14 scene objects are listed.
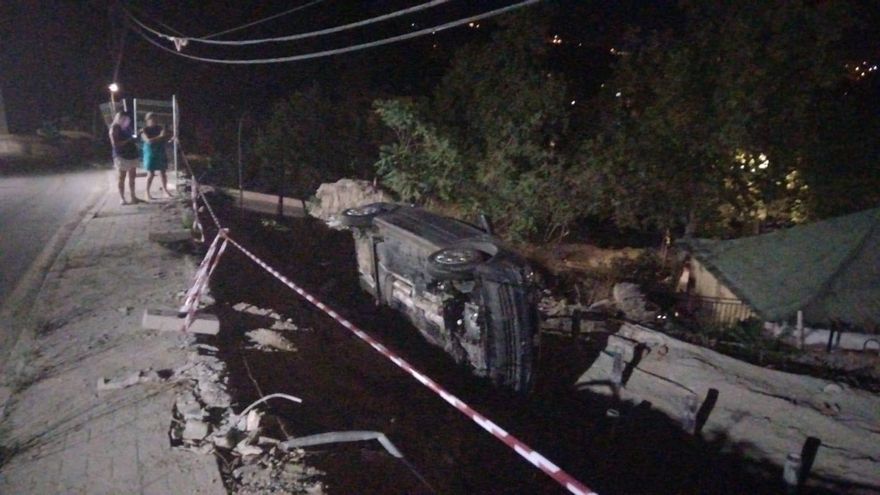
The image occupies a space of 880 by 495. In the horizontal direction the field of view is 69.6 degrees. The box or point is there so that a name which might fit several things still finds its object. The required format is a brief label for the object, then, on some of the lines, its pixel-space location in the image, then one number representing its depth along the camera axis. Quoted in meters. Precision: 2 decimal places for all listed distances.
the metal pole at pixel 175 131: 13.90
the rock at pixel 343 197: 15.62
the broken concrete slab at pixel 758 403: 5.97
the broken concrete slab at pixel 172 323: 6.38
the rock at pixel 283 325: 7.20
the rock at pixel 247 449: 4.37
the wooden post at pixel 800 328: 10.85
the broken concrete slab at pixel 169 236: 10.33
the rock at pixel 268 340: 6.56
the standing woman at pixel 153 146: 12.84
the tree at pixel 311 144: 18.83
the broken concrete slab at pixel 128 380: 5.34
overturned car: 5.79
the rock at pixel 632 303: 12.18
